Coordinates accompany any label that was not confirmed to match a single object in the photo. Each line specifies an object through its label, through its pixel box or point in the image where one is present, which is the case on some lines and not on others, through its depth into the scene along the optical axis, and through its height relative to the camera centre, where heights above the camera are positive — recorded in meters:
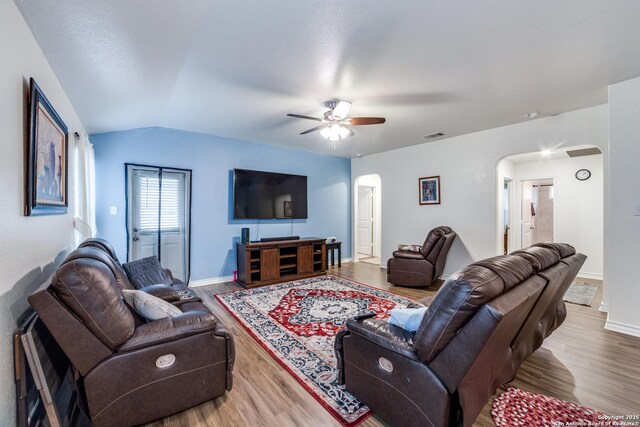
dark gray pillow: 2.80 -0.63
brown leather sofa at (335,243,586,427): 1.21 -0.69
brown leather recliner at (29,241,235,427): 1.34 -0.77
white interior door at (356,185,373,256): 7.69 -0.21
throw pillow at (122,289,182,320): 1.74 -0.59
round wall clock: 5.40 +0.78
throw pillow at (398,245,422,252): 4.81 -0.61
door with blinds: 4.06 -0.01
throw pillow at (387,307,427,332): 1.58 -0.61
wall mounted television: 4.90 +0.36
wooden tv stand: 4.57 -0.84
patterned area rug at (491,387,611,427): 1.62 -1.24
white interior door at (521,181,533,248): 6.53 +0.01
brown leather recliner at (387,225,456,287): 4.41 -0.80
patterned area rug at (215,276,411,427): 1.91 -1.21
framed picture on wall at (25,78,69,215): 1.55 +0.38
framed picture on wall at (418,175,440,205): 5.11 +0.45
